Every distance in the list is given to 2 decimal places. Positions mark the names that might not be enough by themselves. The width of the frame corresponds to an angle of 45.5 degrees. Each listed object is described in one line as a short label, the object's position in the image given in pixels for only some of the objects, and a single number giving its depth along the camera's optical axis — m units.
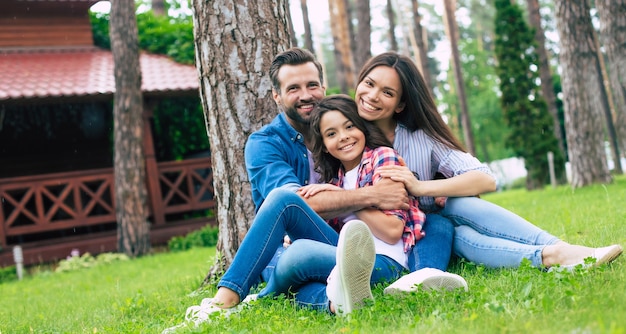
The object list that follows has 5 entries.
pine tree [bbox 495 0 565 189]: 19.64
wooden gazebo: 13.41
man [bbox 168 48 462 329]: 3.71
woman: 4.27
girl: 4.22
